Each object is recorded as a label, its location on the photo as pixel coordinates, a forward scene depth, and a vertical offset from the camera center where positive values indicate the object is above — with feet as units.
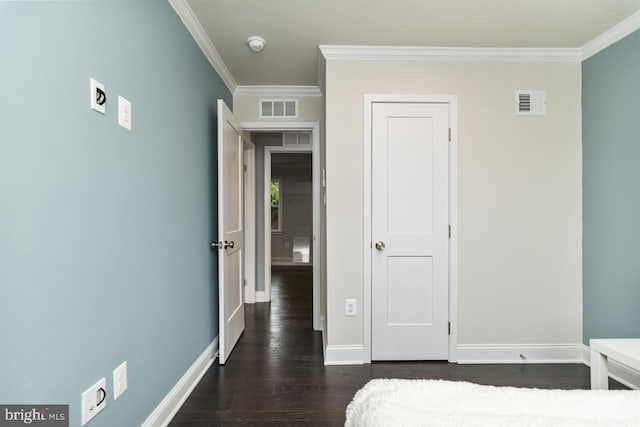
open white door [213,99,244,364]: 8.03 -0.59
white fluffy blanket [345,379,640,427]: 2.71 -1.83
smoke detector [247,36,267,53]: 7.72 +4.12
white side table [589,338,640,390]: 5.03 -2.31
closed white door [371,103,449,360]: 8.24 -0.52
